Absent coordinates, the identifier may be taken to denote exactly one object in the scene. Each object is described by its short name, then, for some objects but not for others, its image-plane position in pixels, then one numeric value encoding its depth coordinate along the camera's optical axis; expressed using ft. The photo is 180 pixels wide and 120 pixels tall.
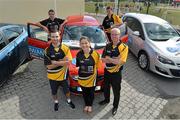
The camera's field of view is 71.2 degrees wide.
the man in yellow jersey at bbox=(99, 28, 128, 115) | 7.87
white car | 11.65
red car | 10.98
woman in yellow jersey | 7.83
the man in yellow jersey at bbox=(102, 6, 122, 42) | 14.10
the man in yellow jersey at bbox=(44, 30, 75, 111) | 8.00
